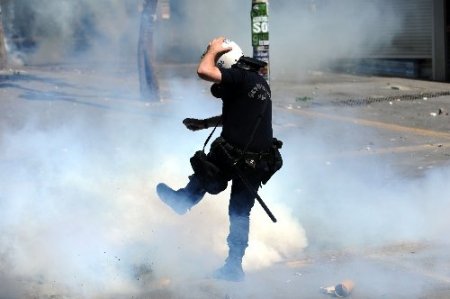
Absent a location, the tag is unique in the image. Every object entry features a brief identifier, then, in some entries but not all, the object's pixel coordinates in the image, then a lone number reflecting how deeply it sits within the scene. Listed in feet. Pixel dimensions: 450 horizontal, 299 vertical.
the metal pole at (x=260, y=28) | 45.44
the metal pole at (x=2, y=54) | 101.30
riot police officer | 27.20
